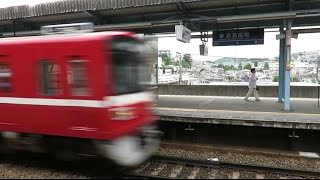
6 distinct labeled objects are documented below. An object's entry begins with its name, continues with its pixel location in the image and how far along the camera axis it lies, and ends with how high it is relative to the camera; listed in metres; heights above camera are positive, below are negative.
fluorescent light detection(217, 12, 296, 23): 10.83 +1.55
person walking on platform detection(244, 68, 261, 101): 14.86 -0.67
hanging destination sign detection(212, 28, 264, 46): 13.45 +1.15
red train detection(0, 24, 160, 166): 6.32 -0.52
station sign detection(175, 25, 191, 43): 11.45 +1.14
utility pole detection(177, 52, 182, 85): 23.36 +0.07
